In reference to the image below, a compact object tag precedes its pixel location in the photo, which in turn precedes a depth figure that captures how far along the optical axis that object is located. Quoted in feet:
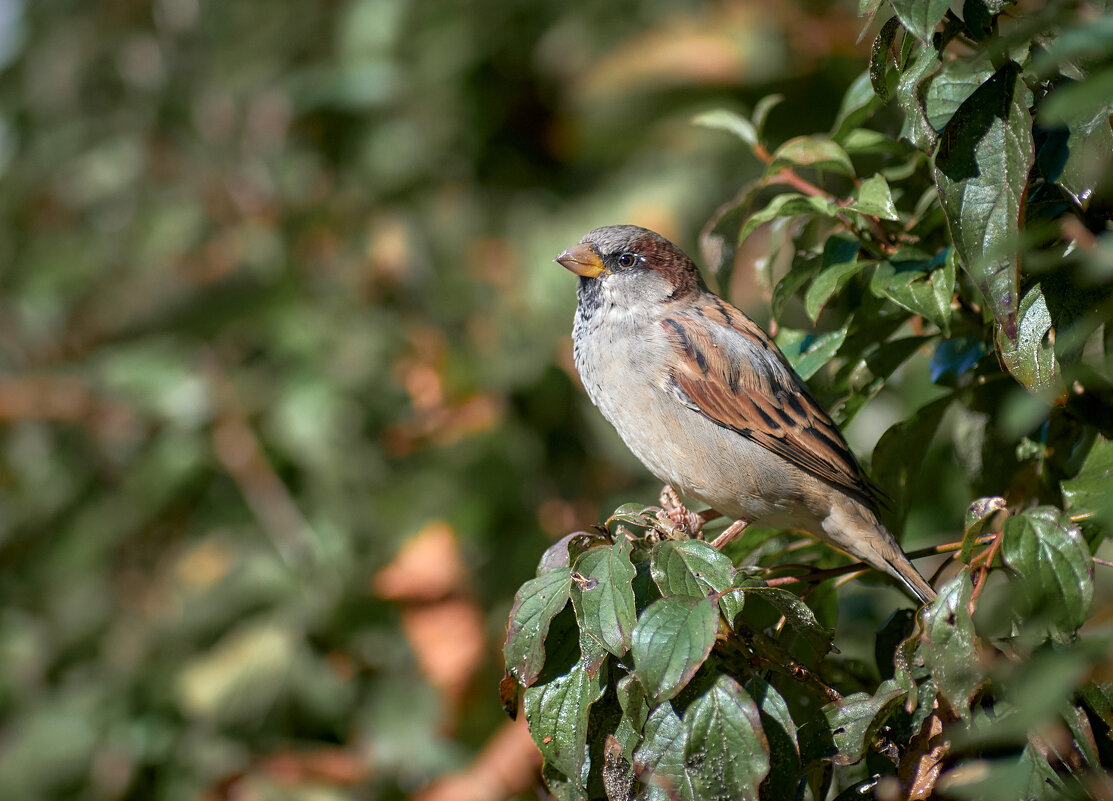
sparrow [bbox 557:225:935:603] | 15.99
